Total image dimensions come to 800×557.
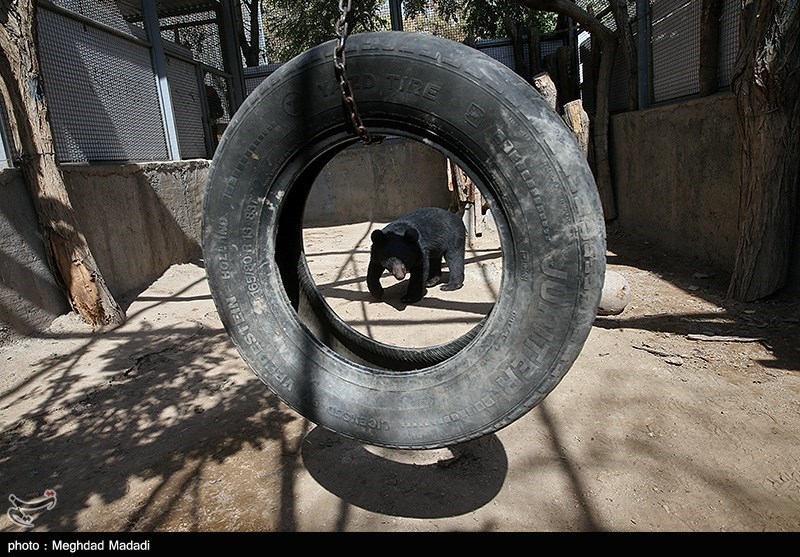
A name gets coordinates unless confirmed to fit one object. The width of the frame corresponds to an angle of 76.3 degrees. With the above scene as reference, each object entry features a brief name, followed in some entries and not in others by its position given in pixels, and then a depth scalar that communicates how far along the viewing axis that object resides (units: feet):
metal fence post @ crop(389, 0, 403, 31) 26.13
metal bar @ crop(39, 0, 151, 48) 16.17
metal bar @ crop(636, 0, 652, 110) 20.31
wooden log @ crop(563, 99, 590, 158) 22.84
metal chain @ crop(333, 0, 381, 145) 4.59
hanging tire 4.34
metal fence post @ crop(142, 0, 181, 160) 21.62
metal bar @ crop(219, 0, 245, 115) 30.21
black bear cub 16.34
